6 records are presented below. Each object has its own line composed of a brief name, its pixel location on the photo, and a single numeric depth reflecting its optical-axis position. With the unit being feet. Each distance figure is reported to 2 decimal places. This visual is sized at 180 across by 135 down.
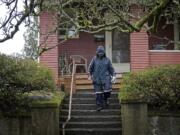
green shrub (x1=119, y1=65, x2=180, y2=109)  36.22
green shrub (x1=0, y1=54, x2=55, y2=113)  36.16
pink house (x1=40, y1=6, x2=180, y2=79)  54.71
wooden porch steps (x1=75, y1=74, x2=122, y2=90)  49.48
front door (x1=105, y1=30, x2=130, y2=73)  58.51
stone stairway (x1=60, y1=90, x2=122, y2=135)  37.50
